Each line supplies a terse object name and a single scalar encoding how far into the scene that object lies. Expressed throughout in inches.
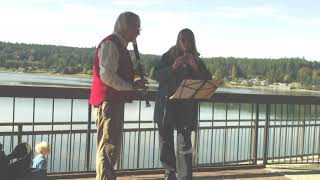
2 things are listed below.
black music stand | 181.0
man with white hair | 164.2
